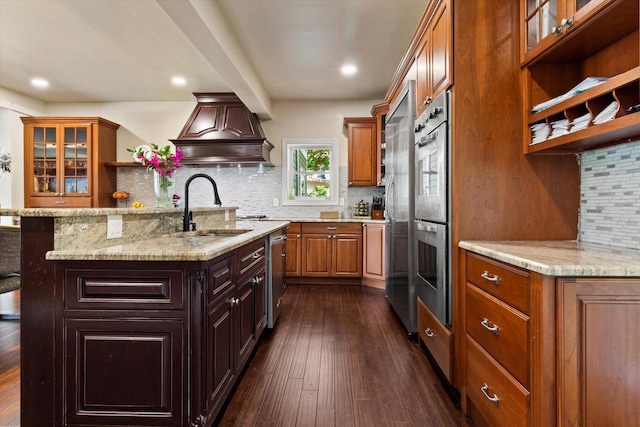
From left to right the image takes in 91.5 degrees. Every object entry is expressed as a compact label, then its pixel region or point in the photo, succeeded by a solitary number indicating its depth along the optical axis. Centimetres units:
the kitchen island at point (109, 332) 127
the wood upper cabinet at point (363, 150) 445
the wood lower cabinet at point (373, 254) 399
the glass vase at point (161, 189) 222
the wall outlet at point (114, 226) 154
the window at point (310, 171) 480
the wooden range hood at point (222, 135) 435
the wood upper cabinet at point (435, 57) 172
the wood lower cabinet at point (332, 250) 418
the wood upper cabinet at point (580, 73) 114
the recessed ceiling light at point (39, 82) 425
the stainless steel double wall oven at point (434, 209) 174
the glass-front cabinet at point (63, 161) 471
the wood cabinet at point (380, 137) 428
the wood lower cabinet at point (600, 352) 99
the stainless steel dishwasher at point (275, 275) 254
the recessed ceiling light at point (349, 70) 372
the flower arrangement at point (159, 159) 217
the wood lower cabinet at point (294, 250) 422
